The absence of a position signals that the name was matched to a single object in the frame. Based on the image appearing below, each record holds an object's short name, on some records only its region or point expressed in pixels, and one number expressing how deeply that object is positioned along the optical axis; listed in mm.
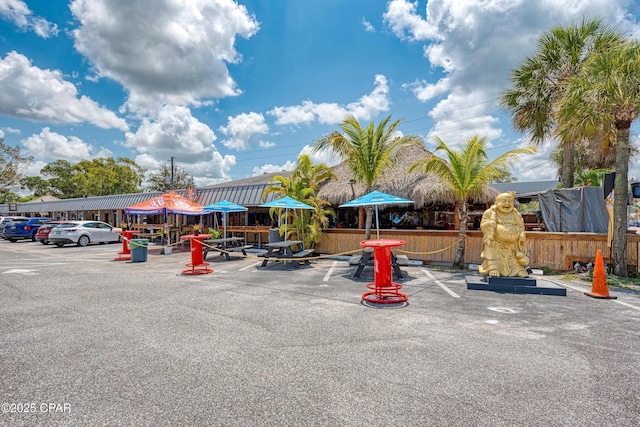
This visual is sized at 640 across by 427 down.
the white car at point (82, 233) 18703
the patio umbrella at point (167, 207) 16188
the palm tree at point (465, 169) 10570
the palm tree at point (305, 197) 14061
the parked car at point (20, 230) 23109
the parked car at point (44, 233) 20019
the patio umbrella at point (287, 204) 11910
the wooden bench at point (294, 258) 11145
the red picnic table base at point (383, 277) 6625
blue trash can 12844
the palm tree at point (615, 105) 8297
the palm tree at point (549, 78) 12664
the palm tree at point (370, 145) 12250
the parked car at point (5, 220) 24734
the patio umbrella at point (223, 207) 15453
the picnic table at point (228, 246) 13969
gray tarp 11594
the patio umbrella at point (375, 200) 10163
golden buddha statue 8016
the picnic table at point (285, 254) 11203
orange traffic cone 7041
